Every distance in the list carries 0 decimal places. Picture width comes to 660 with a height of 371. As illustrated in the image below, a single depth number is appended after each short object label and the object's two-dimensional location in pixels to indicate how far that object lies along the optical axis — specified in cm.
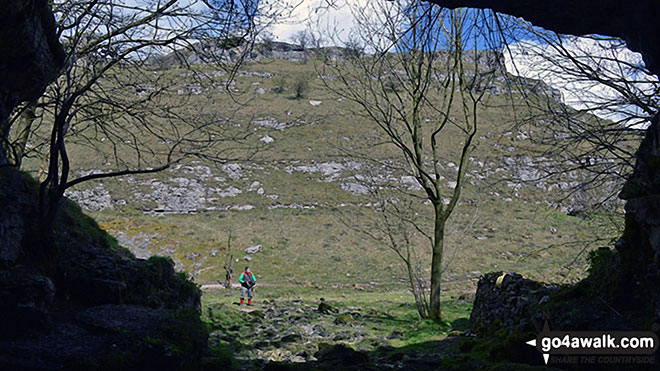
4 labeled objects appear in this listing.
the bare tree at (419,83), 1022
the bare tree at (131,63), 560
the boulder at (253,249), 2623
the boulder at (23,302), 441
